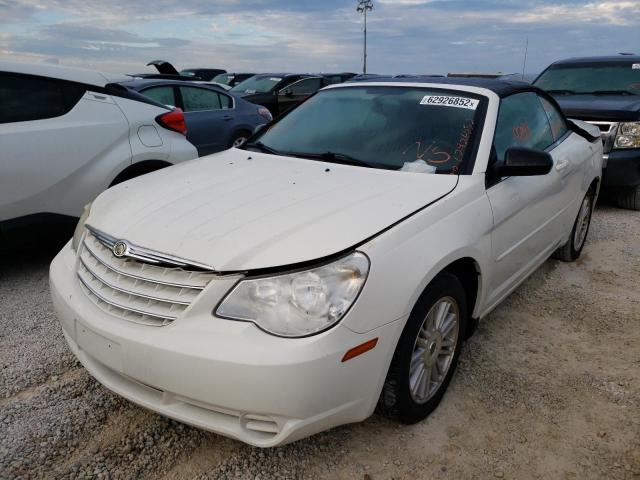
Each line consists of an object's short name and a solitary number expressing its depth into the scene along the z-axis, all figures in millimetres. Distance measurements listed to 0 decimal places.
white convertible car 1878
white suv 3738
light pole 32909
